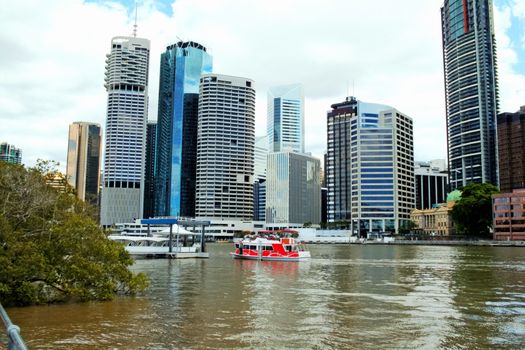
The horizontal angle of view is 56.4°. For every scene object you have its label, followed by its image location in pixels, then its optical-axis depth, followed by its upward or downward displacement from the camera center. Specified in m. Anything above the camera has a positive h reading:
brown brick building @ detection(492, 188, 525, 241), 159.25 +4.68
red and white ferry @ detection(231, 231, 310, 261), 77.75 -3.73
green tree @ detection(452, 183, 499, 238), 160.41 +6.40
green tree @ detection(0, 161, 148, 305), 26.42 -1.38
